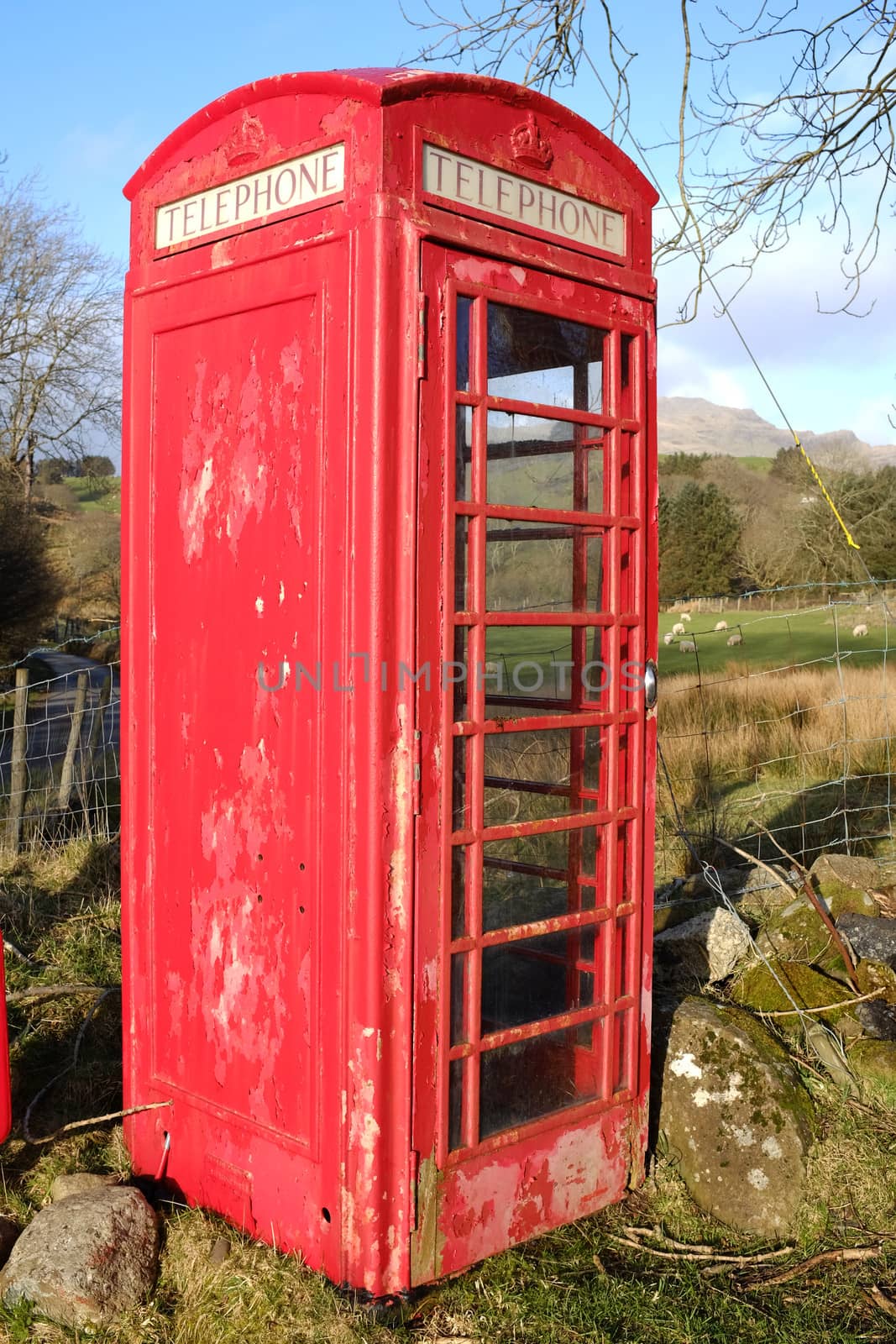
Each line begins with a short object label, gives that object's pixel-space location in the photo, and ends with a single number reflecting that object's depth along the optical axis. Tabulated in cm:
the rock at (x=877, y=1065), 418
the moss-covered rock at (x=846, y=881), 532
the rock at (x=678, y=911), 558
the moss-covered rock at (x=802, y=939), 480
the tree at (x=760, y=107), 551
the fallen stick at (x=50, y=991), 454
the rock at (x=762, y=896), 549
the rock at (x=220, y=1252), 307
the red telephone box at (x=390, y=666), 286
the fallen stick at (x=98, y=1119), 347
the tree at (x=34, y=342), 2686
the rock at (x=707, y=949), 475
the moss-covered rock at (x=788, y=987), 457
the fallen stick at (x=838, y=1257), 329
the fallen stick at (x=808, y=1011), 441
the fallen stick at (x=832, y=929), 465
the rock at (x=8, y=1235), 316
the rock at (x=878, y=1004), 442
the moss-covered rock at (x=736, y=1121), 358
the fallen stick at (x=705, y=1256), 333
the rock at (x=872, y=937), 480
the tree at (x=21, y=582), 2359
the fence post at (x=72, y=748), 750
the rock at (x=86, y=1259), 286
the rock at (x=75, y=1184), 337
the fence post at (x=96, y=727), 744
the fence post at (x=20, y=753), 740
